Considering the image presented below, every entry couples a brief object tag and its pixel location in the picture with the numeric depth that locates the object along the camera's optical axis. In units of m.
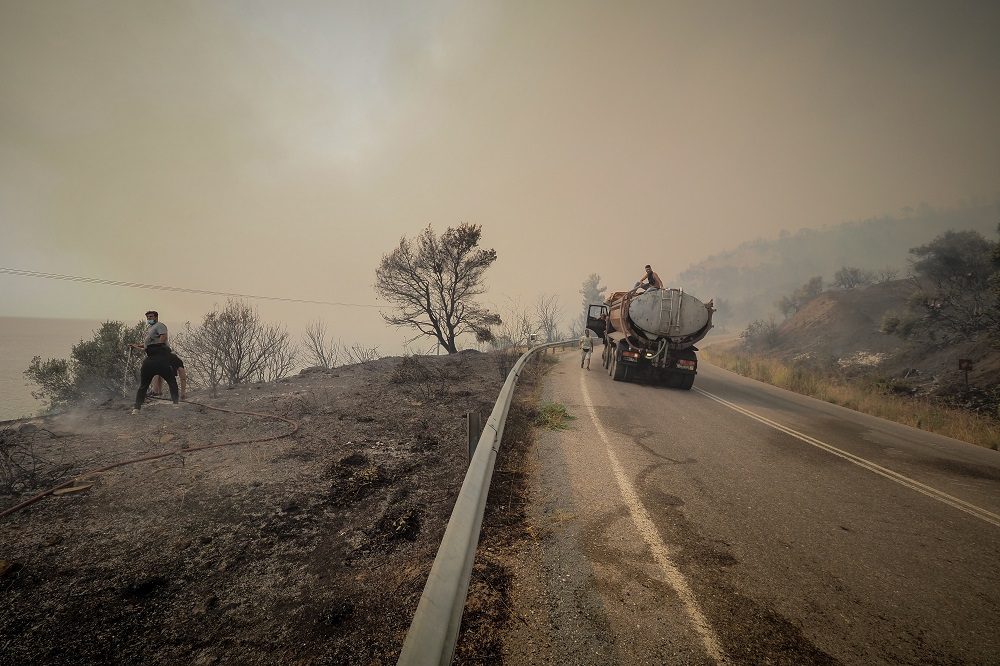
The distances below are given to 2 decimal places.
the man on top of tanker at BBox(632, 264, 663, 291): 11.53
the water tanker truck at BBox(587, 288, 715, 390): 10.44
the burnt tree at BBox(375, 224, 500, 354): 21.16
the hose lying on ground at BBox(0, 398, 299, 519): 3.22
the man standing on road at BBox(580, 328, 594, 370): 13.52
